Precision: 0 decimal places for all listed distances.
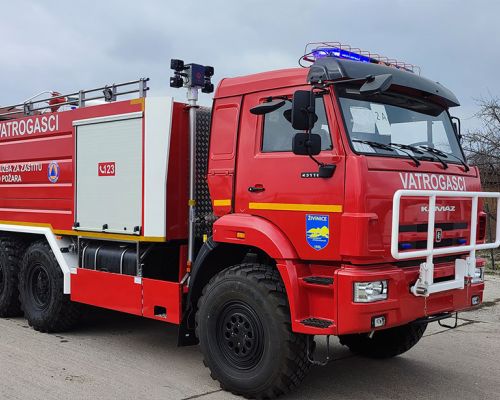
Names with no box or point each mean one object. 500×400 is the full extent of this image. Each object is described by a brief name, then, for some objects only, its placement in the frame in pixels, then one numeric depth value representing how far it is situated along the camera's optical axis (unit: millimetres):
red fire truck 4461
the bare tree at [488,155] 14906
